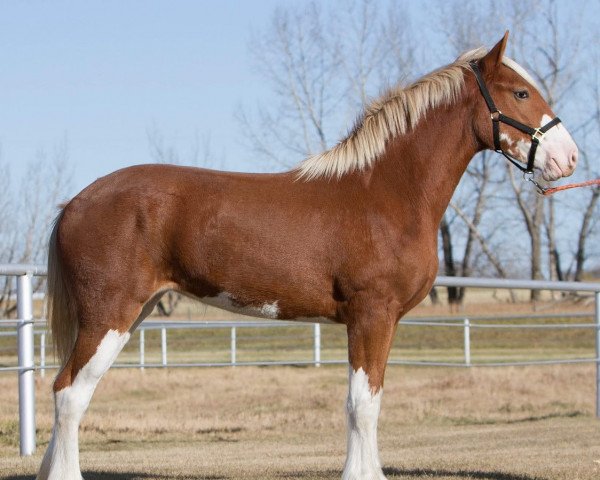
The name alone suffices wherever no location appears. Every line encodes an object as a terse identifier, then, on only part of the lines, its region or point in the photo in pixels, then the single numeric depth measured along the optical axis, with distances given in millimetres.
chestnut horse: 9328
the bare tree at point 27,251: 50156
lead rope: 10069
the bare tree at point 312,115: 66512
